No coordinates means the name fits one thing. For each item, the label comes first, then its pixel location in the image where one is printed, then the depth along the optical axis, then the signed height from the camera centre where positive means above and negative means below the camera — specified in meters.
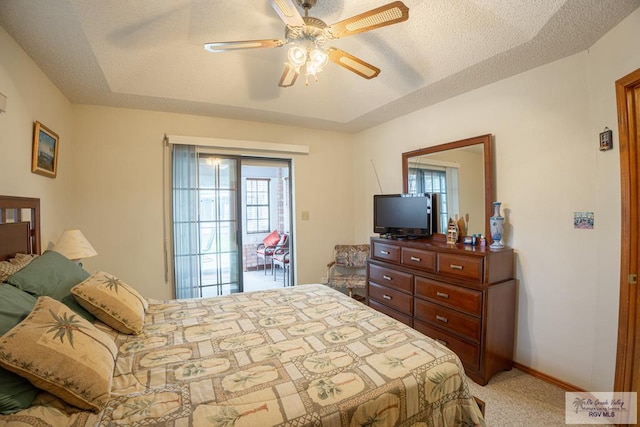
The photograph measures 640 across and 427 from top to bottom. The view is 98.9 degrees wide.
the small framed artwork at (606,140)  1.80 +0.47
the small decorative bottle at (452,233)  2.69 -0.22
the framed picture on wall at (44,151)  2.08 +0.51
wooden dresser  2.15 -0.77
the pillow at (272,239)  5.47 -0.55
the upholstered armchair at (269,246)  5.30 -0.69
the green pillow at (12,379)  0.89 -0.56
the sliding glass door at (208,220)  3.21 -0.10
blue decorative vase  2.33 -0.16
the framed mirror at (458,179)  2.55 +0.34
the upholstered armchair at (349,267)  3.72 -0.83
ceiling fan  1.36 +1.01
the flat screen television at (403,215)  2.93 -0.04
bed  0.95 -0.70
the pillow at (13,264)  1.45 -0.29
